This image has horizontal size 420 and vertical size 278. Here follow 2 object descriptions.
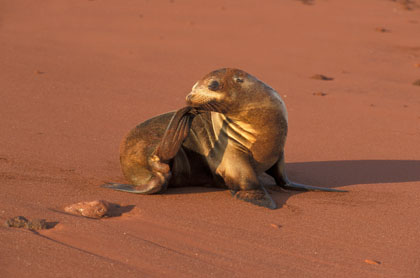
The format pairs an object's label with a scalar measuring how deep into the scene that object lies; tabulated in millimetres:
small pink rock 9258
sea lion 10281
